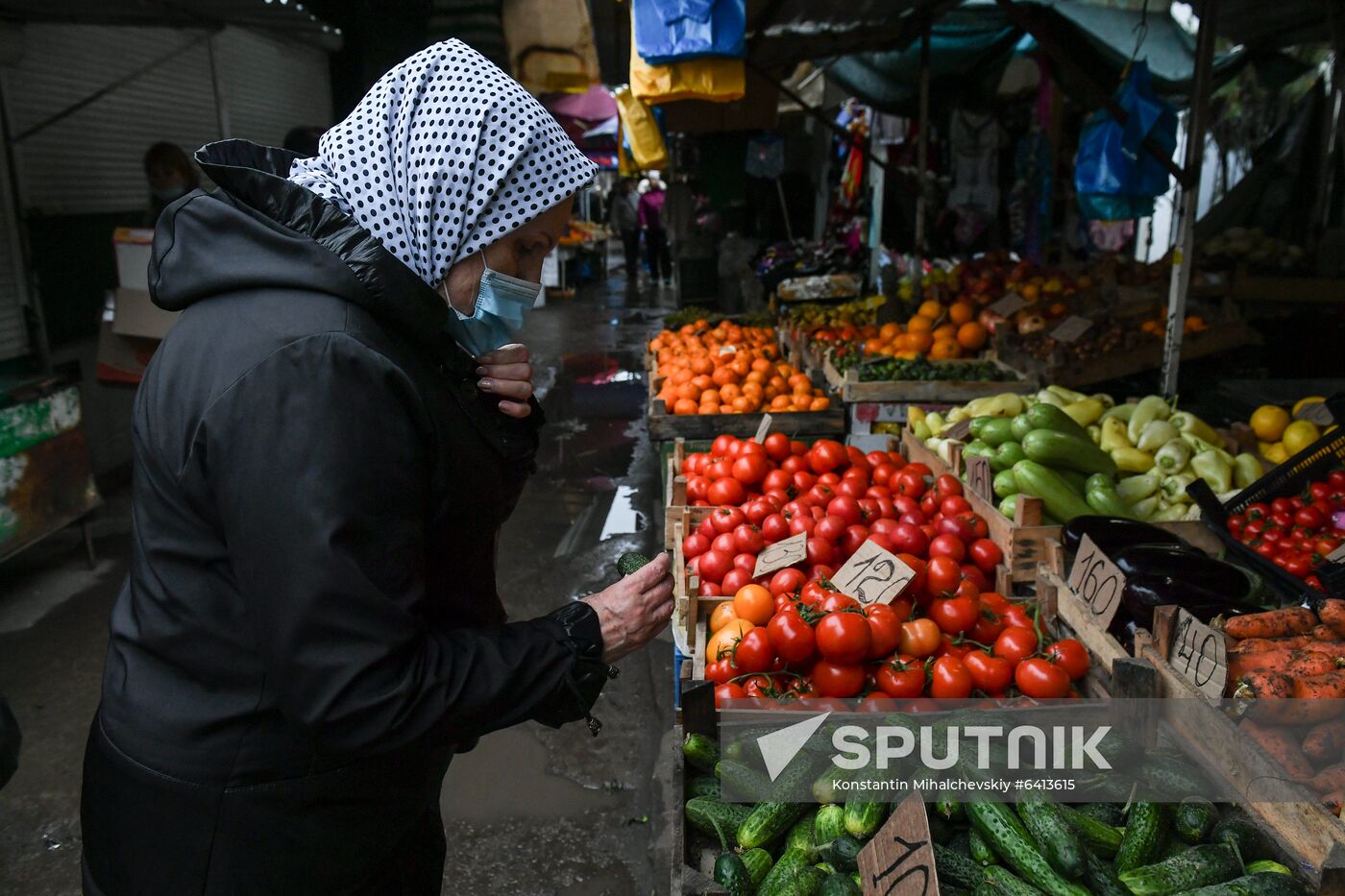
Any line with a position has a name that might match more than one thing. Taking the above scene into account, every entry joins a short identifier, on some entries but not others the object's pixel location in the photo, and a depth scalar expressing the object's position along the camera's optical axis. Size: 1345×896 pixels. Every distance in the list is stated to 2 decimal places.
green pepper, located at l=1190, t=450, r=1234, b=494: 3.94
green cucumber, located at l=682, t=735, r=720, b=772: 2.11
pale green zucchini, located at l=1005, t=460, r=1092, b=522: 3.61
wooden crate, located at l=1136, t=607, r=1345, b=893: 1.70
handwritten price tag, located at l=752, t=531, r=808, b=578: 2.92
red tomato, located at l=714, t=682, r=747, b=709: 2.36
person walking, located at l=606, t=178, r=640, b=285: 19.91
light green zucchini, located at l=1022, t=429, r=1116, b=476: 3.86
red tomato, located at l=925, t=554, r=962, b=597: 2.84
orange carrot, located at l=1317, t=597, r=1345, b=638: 2.45
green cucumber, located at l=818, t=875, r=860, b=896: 1.70
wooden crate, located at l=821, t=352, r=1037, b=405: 5.45
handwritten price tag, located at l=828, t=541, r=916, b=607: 2.57
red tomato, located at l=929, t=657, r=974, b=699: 2.39
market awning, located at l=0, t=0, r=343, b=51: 5.33
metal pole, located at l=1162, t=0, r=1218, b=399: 4.33
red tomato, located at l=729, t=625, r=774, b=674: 2.43
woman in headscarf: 1.13
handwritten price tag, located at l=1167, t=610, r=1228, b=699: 2.16
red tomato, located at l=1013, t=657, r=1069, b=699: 2.38
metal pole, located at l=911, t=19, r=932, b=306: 7.54
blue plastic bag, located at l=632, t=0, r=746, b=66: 4.22
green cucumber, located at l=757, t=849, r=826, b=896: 1.76
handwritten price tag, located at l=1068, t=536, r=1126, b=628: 2.56
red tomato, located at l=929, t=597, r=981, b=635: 2.68
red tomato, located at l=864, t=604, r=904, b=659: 2.43
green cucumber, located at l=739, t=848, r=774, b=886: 1.88
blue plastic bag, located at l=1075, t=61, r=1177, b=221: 5.08
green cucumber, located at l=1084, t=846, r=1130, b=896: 1.74
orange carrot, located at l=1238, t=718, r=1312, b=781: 2.01
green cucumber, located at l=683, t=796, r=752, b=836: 1.96
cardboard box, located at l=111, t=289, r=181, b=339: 6.21
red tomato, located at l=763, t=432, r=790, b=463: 4.27
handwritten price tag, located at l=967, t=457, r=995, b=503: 3.56
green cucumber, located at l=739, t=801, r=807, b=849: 1.94
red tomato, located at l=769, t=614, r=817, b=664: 2.37
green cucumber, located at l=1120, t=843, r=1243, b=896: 1.72
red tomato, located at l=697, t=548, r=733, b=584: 3.21
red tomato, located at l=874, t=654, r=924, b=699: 2.38
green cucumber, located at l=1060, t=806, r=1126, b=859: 1.91
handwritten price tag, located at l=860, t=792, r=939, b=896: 1.54
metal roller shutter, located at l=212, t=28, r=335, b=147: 8.78
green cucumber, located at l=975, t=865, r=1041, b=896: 1.69
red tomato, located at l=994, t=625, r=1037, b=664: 2.54
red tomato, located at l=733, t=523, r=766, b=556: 3.25
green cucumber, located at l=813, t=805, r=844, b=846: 1.92
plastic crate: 3.46
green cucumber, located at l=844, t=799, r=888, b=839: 1.87
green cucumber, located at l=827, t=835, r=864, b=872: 1.82
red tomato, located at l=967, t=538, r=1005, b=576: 3.30
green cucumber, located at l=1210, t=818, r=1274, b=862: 1.83
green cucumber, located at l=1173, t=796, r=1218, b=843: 1.88
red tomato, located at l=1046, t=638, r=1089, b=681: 2.51
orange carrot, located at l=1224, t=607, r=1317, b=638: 2.45
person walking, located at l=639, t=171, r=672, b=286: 19.61
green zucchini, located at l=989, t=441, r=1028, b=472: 3.89
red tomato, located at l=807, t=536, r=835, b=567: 3.00
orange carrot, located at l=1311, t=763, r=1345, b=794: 1.94
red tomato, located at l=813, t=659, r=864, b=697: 2.39
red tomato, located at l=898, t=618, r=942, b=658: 2.53
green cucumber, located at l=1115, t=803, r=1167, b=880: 1.84
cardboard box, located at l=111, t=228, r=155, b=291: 6.29
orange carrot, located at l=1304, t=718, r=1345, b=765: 2.05
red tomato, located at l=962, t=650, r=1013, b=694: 2.44
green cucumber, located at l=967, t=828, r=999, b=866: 1.84
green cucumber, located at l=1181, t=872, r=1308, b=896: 1.64
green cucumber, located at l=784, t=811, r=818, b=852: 1.95
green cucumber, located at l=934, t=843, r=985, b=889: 1.79
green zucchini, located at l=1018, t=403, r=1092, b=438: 4.05
